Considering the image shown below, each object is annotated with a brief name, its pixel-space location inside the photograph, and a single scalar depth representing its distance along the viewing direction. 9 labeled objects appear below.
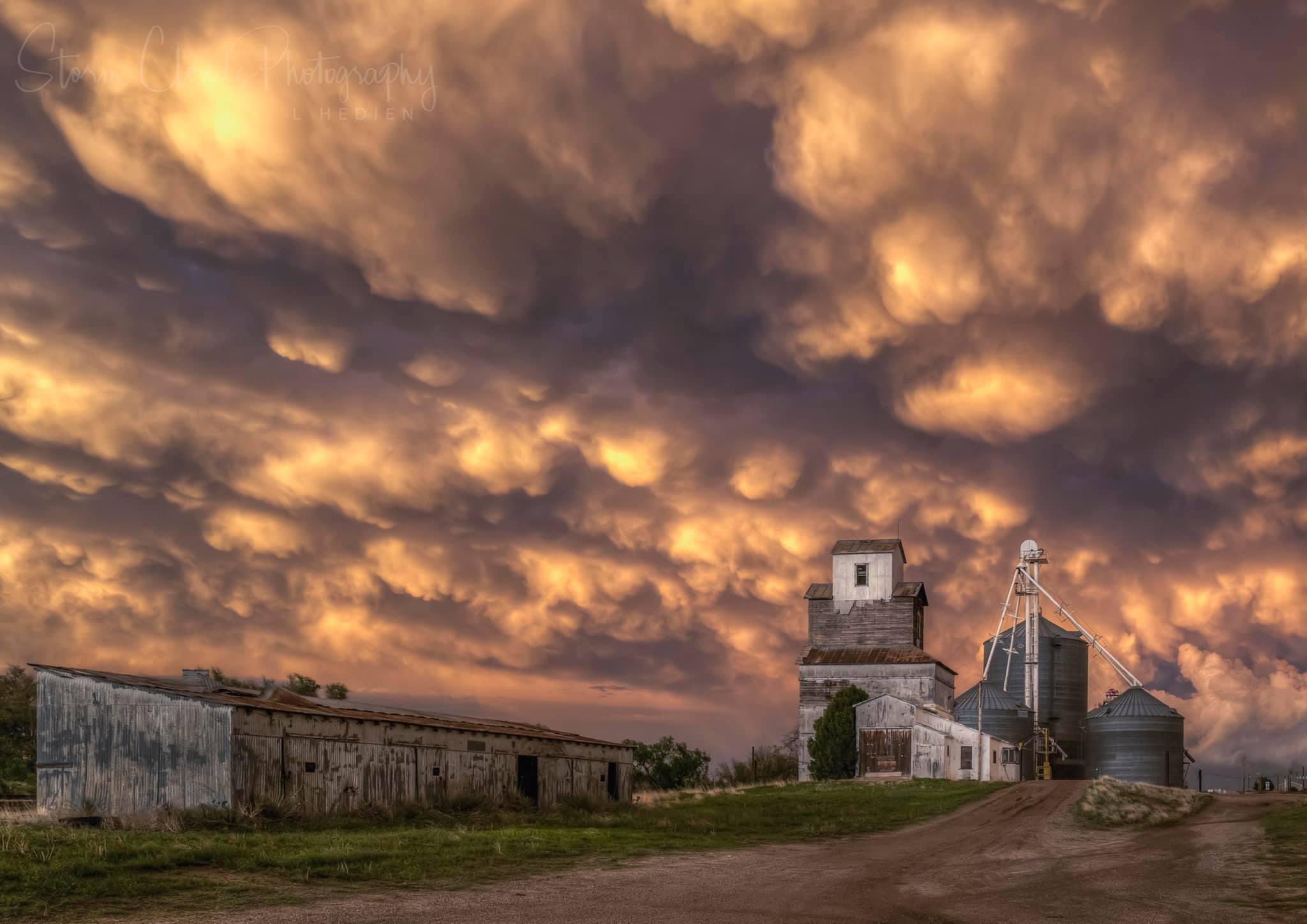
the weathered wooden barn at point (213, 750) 29.22
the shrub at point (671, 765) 69.44
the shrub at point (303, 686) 58.44
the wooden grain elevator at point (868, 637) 71.31
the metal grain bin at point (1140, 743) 64.75
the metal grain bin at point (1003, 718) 68.19
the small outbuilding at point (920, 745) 60.81
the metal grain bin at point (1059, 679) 72.62
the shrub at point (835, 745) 63.22
